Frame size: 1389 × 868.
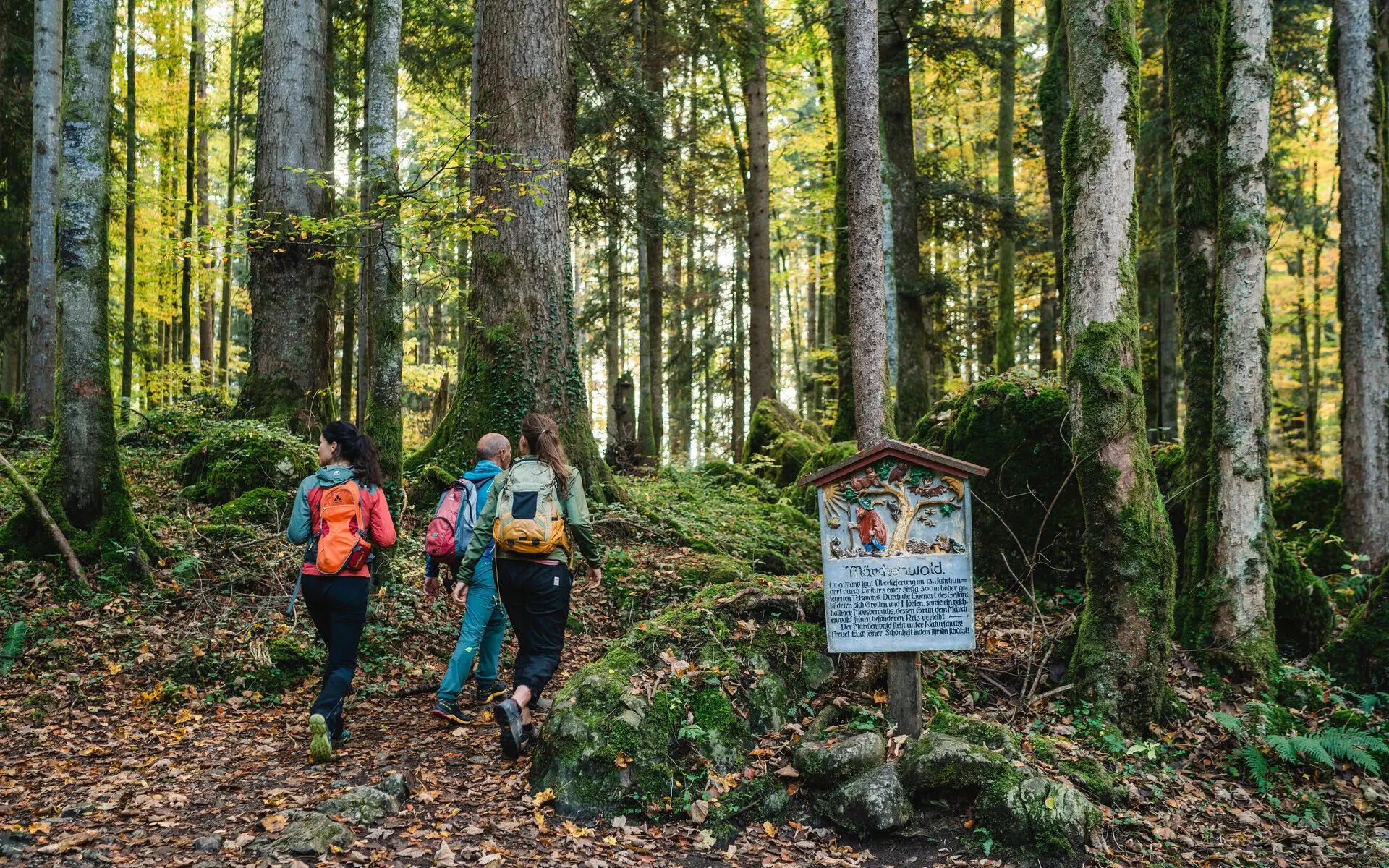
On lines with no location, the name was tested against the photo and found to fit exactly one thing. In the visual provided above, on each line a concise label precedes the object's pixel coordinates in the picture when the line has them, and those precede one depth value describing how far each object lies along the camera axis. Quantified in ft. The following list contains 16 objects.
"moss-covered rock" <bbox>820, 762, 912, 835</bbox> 15.38
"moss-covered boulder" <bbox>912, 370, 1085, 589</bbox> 27.78
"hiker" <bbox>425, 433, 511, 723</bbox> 19.19
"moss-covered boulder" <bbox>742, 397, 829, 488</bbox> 47.65
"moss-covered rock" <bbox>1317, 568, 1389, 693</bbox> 22.26
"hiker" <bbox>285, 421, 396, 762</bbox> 17.08
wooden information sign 17.20
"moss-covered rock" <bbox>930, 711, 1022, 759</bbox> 16.89
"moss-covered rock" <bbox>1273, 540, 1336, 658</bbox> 24.75
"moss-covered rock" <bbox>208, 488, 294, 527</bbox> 28.07
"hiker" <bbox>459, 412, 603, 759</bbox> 17.74
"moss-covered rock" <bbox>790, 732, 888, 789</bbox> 16.28
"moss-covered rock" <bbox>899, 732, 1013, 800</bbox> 15.71
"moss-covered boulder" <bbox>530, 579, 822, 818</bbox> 15.71
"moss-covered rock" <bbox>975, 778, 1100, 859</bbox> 14.70
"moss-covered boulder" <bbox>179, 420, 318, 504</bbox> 30.76
